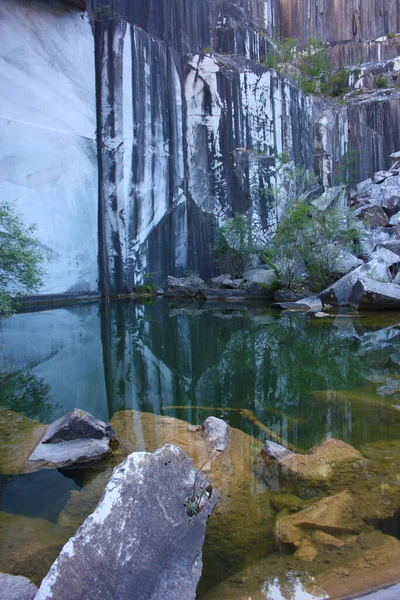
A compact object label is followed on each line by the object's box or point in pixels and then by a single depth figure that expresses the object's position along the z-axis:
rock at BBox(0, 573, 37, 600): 1.46
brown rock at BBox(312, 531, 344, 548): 1.93
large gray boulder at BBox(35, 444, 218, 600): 1.47
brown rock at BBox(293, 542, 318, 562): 1.84
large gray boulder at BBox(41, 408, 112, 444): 3.07
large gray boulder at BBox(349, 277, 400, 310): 9.84
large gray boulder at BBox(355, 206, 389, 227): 16.72
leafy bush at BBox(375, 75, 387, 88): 23.06
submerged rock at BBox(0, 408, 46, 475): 2.85
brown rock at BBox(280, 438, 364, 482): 2.59
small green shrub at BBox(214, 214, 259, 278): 15.48
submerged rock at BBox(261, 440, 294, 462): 2.79
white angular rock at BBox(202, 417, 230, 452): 2.99
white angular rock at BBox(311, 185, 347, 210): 15.41
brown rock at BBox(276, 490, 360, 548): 2.01
